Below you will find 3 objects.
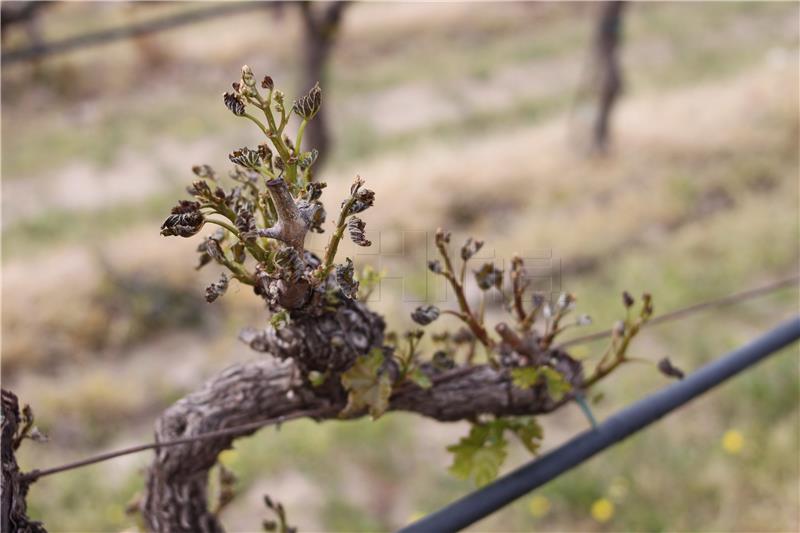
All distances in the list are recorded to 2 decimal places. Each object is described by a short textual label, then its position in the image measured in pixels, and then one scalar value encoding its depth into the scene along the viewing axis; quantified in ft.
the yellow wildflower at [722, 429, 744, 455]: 8.70
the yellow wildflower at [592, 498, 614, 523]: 8.14
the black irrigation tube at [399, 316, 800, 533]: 3.24
